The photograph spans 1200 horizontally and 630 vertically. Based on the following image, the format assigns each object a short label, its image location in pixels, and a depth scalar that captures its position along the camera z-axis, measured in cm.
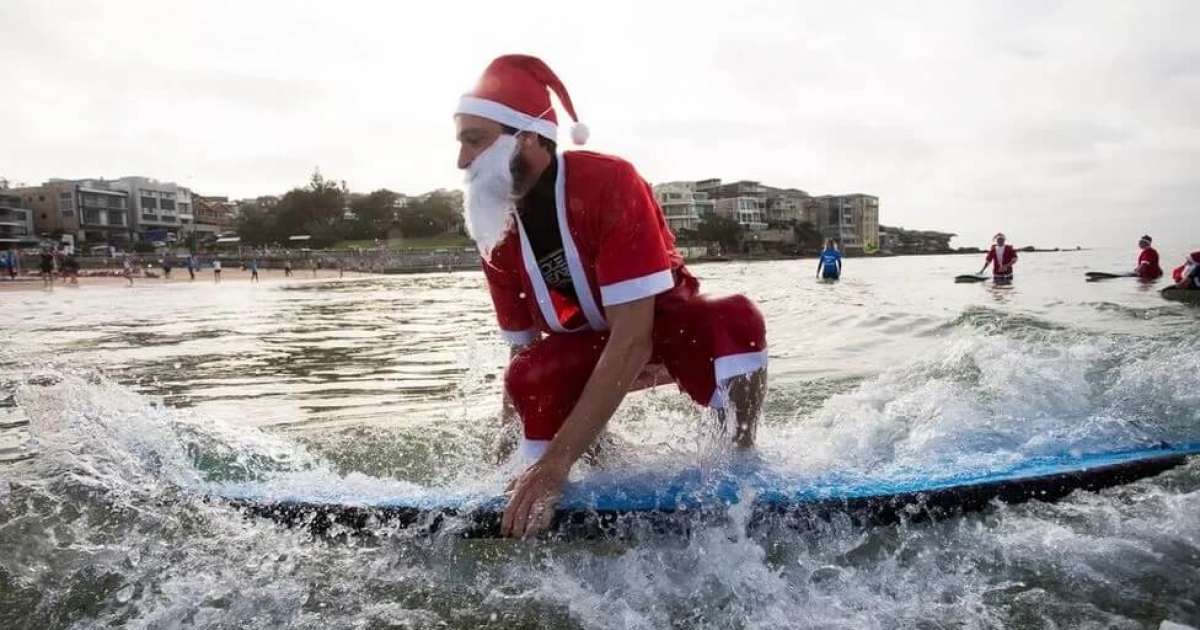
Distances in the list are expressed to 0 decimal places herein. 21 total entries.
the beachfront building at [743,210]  11819
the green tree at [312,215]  8938
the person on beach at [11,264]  3691
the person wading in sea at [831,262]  2434
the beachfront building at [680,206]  10419
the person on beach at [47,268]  3088
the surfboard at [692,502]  230
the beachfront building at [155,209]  9050
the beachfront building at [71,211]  8288
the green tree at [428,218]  9619
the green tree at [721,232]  9844
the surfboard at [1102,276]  2006
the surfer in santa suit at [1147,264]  1855
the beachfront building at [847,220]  13450
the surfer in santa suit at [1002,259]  1945
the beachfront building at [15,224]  7519
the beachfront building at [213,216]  10768
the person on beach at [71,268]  3438
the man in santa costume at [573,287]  228
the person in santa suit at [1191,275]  1308
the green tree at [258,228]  8962
